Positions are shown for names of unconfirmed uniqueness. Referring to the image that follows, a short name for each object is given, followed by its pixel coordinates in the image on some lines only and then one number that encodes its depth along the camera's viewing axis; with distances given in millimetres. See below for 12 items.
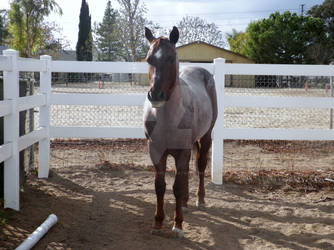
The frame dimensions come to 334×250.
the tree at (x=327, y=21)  36000
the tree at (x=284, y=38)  35188
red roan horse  2867
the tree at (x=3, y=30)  34684
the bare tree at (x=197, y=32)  33812
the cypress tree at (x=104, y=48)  41153
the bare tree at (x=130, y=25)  23344
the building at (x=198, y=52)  29234
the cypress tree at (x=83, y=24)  41688
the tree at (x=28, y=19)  22203
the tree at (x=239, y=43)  40872
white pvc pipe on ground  2602
